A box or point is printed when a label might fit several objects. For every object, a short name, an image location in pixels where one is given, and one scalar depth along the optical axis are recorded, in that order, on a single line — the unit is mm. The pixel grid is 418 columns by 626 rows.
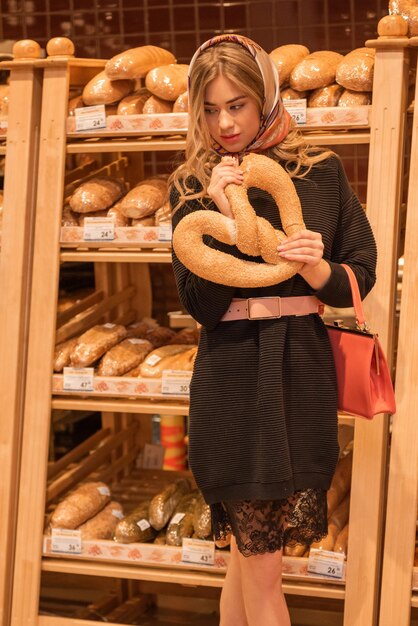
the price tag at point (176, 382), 2986
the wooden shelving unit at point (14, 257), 3100
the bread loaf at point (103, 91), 3057
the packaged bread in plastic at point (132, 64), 3012
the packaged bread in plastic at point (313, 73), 2881
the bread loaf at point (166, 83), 2975
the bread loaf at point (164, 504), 3100
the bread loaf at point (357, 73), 2812
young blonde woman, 2166
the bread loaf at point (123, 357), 3115
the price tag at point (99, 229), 3043
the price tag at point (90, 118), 3033
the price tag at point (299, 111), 2836
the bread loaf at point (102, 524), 3102
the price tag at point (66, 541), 3070
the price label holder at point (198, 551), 2951
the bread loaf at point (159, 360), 3070
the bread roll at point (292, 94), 2949
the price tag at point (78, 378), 3078
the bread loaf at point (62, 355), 3139
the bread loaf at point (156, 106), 3010
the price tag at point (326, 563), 2855
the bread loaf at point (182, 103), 2959
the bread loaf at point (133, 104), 3043
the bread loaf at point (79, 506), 3117
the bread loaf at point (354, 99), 2859
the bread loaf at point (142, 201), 3072
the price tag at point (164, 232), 2965
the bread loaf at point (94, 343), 3135
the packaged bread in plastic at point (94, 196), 3113
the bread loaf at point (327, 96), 2895
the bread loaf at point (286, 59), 2934
